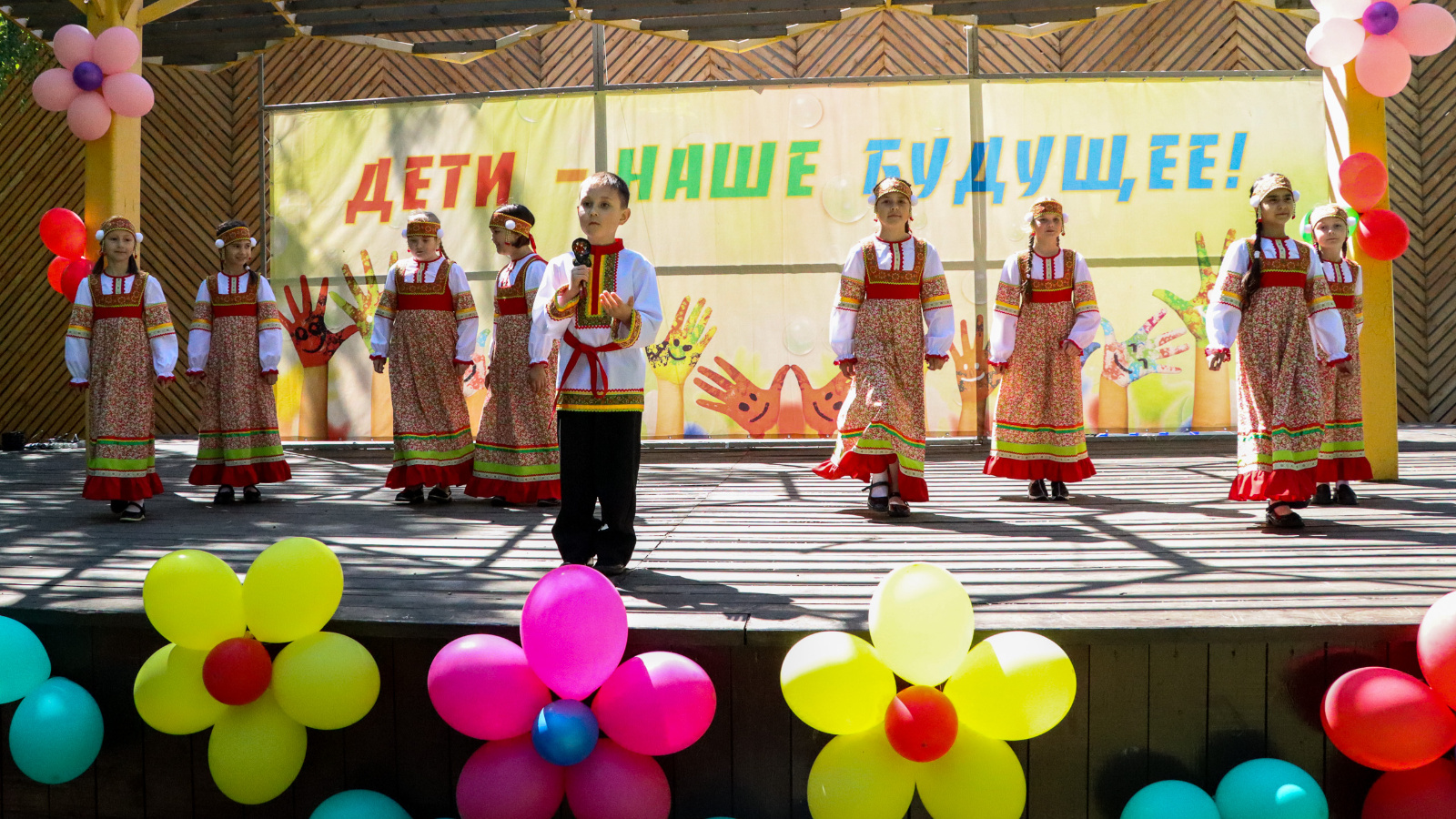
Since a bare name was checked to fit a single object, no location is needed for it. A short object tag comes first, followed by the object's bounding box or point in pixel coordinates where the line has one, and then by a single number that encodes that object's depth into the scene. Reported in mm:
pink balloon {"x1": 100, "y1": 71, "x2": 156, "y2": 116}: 5574
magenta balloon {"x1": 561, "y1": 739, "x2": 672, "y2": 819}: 2340
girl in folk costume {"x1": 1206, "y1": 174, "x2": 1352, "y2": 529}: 3879
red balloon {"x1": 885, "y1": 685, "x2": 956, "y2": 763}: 2248
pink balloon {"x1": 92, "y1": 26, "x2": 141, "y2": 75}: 5543
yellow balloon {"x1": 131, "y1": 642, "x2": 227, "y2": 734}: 2555
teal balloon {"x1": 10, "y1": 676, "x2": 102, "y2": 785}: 2670
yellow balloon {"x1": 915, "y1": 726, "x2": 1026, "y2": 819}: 2285
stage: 2488
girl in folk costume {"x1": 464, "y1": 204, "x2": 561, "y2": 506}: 5207
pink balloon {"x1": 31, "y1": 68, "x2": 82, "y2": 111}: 5508
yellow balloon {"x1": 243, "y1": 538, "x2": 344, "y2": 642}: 2482
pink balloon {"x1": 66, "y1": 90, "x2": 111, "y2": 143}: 5582
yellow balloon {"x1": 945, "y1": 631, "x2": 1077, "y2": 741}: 2229
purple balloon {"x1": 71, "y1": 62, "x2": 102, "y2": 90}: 5531
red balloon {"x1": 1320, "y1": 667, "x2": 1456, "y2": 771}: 2289
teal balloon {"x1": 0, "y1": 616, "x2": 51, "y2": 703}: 2674
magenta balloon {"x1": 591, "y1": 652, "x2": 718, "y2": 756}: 2299
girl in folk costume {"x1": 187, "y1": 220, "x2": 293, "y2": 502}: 5379
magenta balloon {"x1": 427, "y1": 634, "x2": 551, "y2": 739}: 2330
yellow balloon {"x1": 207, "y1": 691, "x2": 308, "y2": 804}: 2516
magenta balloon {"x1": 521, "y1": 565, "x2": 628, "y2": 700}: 2279
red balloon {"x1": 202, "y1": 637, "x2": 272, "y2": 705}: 2471
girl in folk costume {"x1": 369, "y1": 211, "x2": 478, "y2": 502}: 5359
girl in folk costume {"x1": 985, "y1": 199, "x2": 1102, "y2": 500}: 5059
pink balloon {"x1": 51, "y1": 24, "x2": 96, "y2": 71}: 5531
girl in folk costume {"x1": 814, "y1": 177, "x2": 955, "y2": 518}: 4535
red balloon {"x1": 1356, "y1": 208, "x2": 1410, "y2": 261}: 5102
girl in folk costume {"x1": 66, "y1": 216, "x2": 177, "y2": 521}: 4820
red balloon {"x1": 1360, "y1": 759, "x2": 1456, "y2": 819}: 2307
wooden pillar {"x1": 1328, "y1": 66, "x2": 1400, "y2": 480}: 5344
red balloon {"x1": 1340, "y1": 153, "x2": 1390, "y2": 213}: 5047
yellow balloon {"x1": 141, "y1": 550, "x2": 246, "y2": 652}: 2504
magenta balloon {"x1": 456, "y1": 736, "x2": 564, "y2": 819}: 2340
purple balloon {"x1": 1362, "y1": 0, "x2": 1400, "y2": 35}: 4891
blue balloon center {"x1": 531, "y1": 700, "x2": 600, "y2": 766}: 2287
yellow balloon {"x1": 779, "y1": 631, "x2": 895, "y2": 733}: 2238
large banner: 7293
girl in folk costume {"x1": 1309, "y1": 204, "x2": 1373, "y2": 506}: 4871
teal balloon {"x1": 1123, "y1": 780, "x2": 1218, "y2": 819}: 2352
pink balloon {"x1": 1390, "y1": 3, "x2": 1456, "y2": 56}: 4805
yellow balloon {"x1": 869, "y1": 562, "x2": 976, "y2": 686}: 2221
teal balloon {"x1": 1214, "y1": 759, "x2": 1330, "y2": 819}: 2326
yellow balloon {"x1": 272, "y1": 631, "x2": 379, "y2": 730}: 2480
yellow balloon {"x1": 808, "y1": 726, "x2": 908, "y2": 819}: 2297
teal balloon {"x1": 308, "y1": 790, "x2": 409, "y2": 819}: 2488
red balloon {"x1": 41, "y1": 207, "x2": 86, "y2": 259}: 5344
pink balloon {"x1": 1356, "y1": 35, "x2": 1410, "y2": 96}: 4926
